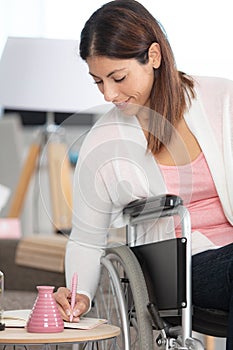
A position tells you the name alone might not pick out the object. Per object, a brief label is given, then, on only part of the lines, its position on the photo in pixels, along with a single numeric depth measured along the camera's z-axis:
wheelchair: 2.77
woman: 2.93
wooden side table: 2.59
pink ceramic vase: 2.70
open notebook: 2.78
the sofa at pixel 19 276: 4.75
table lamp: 4.60
